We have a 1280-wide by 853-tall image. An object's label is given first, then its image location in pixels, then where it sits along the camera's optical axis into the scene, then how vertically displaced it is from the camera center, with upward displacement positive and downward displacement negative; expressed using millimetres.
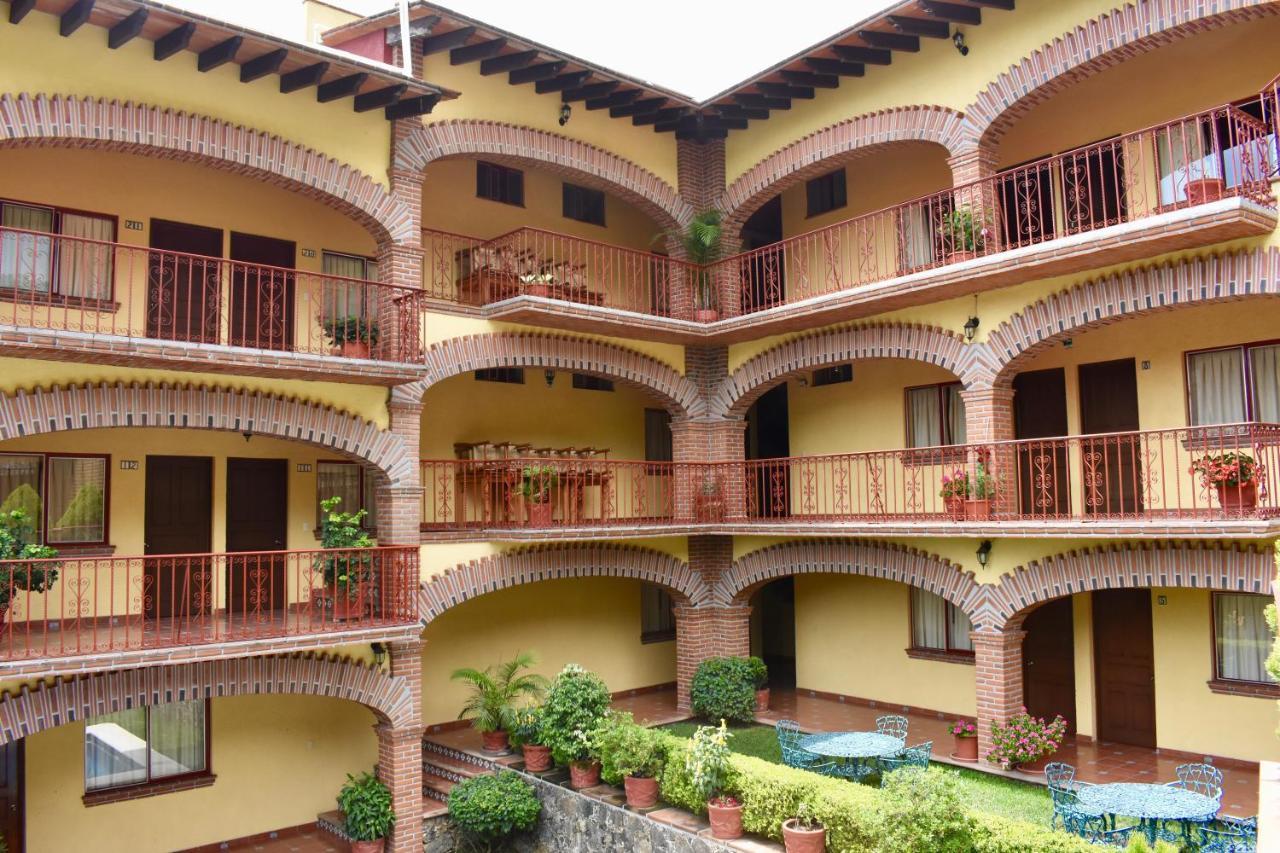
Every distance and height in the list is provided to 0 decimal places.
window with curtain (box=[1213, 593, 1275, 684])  13094 -2050
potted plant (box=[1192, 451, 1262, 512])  10875 +32
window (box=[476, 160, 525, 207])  17297 +5437
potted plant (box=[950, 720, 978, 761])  13703 -3471
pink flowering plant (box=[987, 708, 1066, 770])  12914 -3296
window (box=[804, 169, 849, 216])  18062 +5391
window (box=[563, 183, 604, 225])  18672 +5421
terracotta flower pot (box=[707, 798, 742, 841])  11445 -3769
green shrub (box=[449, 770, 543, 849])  13070 -4091
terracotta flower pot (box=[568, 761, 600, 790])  13344 -3723
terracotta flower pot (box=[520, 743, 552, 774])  13922 -3637
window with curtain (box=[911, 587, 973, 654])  16375 -2279
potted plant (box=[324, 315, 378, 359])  13266 +2172
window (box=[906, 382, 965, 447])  16297 +1179
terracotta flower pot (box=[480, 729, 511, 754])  14852 -3637
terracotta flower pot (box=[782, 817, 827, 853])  10531 -3674
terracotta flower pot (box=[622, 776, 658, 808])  12578 -3740
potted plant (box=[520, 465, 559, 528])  14663 +17
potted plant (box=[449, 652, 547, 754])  14781 -3069
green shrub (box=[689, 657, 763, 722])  16109 -3222
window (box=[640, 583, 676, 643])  19344 -2398
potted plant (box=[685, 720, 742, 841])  11461 -3368
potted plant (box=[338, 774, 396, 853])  12961 -4117
